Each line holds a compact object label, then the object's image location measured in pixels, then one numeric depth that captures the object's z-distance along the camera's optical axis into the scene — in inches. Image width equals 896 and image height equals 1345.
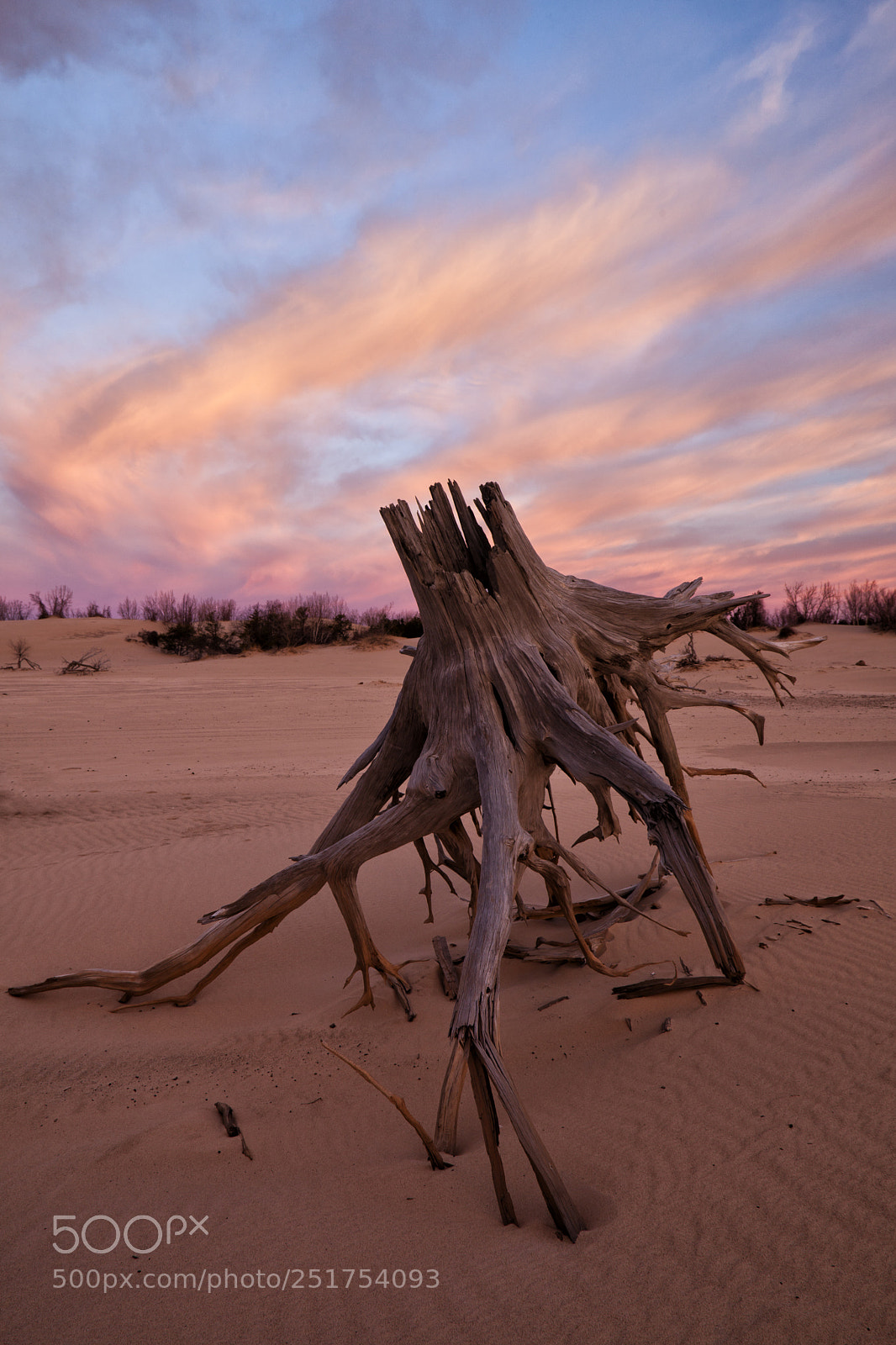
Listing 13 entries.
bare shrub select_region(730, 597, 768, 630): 1310.3
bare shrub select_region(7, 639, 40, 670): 985.5
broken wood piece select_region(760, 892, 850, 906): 169.2
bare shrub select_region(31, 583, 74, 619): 1747.0
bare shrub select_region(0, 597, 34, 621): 1854.1
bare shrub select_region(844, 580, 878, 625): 1617.9
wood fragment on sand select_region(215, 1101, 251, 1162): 104.2
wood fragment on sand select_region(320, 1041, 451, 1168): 72.0
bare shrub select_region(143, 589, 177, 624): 1746.3
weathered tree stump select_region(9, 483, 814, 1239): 104.5
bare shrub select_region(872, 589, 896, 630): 1353.3
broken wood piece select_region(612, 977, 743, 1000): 126.4
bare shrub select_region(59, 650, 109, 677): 911.7
